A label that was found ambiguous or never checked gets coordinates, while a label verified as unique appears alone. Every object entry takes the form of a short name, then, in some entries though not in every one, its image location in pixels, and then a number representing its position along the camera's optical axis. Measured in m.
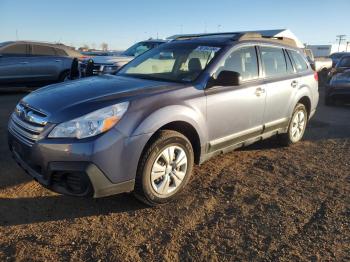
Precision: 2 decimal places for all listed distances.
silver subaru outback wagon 3.37
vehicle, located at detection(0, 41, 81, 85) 11.04
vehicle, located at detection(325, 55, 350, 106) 10.95
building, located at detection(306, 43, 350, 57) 59.03
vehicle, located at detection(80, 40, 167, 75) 9.73
